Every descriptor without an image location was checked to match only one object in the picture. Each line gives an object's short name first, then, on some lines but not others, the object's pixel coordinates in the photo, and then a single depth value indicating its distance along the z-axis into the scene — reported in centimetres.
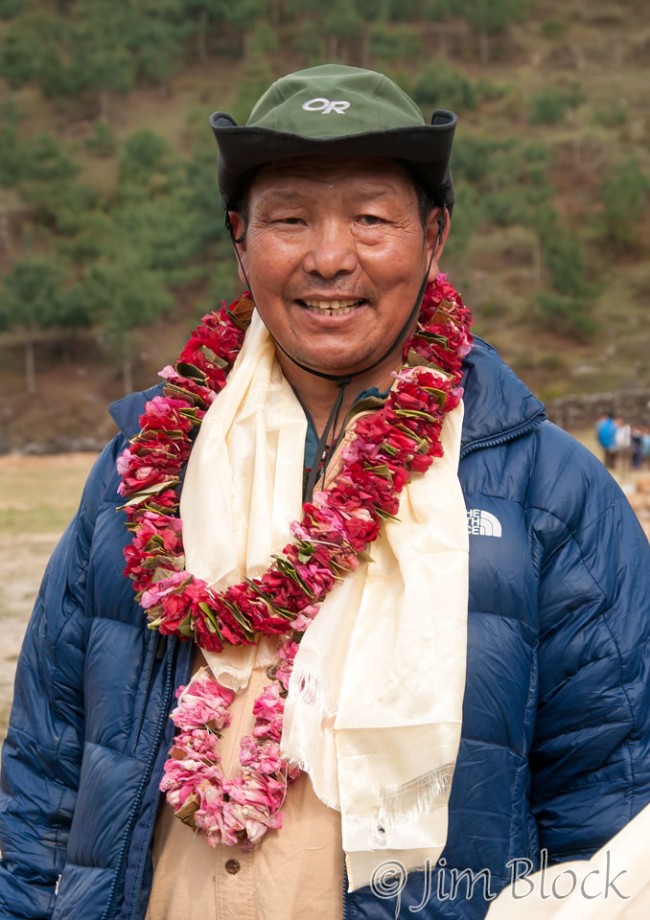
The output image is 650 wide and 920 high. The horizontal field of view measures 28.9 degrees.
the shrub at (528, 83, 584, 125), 5762
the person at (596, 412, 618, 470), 2241
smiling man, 211
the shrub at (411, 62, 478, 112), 5669
